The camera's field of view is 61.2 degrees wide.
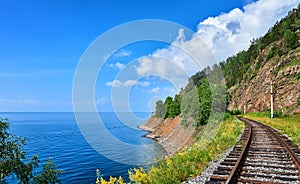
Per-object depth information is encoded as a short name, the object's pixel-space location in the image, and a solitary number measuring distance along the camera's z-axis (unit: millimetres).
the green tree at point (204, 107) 32812
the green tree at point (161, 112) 59556
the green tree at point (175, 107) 53388
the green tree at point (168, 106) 58625
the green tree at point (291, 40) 46781
